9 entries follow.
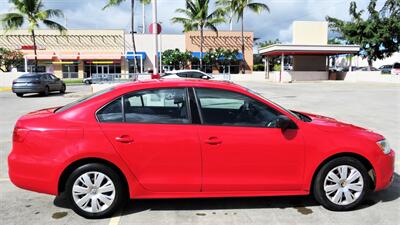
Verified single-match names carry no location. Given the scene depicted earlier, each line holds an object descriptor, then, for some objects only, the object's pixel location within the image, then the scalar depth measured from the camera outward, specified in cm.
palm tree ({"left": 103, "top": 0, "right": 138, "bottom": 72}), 2972
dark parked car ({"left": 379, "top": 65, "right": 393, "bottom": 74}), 4377
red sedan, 402
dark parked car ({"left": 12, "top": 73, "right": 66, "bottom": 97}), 2080
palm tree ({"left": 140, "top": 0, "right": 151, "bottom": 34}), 4712
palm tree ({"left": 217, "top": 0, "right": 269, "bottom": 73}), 4106
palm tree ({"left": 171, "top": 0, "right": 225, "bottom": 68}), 4059
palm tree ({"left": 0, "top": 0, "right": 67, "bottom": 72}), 3209
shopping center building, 4975
